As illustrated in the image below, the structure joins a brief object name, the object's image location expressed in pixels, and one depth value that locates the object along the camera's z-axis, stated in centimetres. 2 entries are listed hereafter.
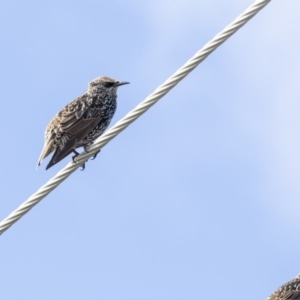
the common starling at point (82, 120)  1265
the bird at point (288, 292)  1517
